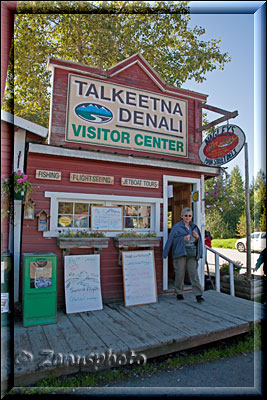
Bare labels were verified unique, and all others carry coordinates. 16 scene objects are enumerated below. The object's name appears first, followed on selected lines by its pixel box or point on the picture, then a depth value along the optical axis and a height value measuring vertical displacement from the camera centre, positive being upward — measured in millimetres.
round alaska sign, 5324 +1519
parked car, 19689 -1775
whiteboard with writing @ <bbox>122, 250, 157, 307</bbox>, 5207 -1123
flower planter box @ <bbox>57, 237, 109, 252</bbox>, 4680 -417
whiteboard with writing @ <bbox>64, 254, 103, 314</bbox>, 4738 -1128
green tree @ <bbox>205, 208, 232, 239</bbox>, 29734 -663
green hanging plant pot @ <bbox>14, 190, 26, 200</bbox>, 4147 +357
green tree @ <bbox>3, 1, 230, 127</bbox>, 10898 +7328
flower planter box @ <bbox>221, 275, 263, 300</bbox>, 6887 -1711
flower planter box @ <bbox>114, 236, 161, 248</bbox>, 5258 -428
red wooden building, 4945 +1207
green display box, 4074 -1057
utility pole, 7508 -13
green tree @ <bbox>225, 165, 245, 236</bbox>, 31672 +696
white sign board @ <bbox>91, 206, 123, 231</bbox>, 5316 +24
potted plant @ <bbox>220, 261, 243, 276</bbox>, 7759 -1439
